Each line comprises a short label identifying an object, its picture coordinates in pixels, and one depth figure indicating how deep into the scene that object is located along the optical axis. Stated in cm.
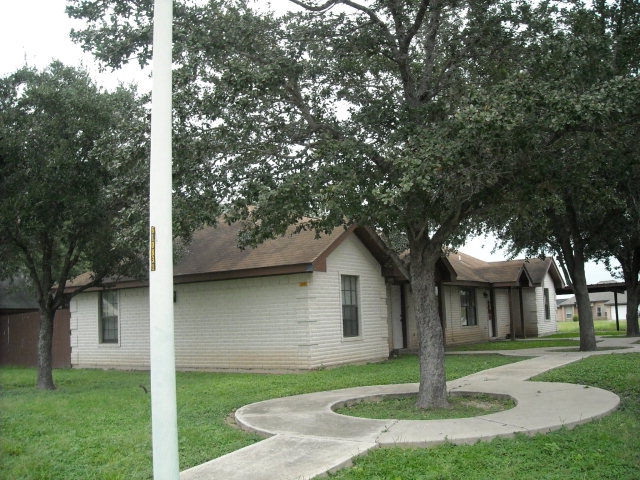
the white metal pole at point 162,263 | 428
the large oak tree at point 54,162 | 1255
